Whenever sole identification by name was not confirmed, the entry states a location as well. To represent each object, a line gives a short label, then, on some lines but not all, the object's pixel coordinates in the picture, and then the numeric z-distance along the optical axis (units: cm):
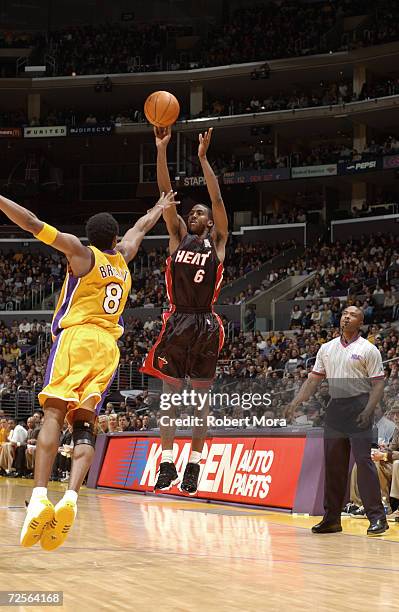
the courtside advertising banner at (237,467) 1196
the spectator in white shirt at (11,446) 2209
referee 930
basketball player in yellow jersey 609
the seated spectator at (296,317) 2915
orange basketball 807
